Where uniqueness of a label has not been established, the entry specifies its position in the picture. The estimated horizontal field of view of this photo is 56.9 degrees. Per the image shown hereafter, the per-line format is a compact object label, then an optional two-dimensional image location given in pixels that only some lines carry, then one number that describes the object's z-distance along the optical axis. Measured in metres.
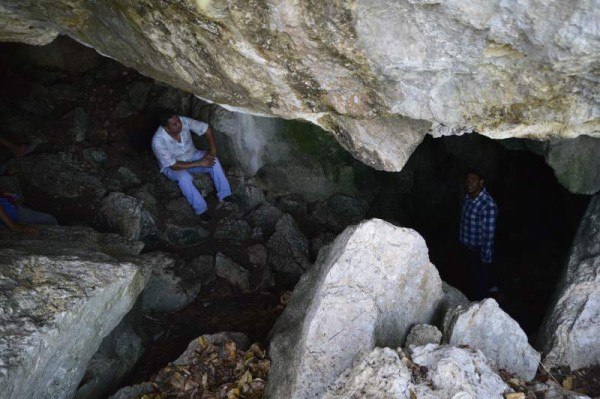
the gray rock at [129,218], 7.66
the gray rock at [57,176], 8.12
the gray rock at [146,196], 8.15
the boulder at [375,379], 3.64
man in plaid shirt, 7.18
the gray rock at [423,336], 4.66
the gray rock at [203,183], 8.77
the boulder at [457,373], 3.67
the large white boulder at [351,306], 4.50
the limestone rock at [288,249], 7.97
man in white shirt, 7.93
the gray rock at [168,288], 7.07
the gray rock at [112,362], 5.51
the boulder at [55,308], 4.22
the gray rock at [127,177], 8.52
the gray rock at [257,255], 7.96
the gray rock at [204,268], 7.56
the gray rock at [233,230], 8.29
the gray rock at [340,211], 9.08
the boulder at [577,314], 4.93
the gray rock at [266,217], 8.57
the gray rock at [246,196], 8.84
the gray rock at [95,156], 8.66
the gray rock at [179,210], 8.23
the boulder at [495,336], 4.68
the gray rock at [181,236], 7.97
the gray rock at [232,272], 7.61
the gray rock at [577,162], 6.32
